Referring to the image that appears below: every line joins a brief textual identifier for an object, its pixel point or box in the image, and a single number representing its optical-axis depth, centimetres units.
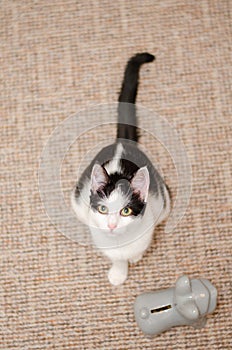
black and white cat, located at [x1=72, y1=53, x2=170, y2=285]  116
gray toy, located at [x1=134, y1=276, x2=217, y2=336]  122
